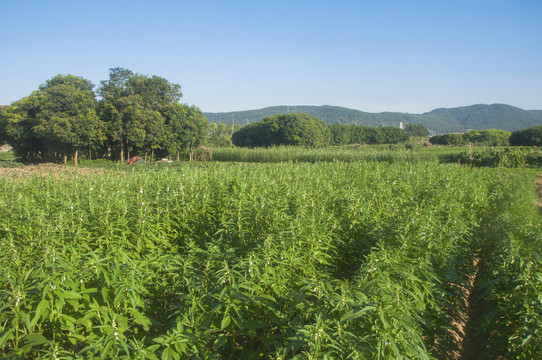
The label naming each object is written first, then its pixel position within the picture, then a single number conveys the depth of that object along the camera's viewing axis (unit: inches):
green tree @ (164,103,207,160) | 1301.7
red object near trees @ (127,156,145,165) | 1163.1
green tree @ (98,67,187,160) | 1163.9
